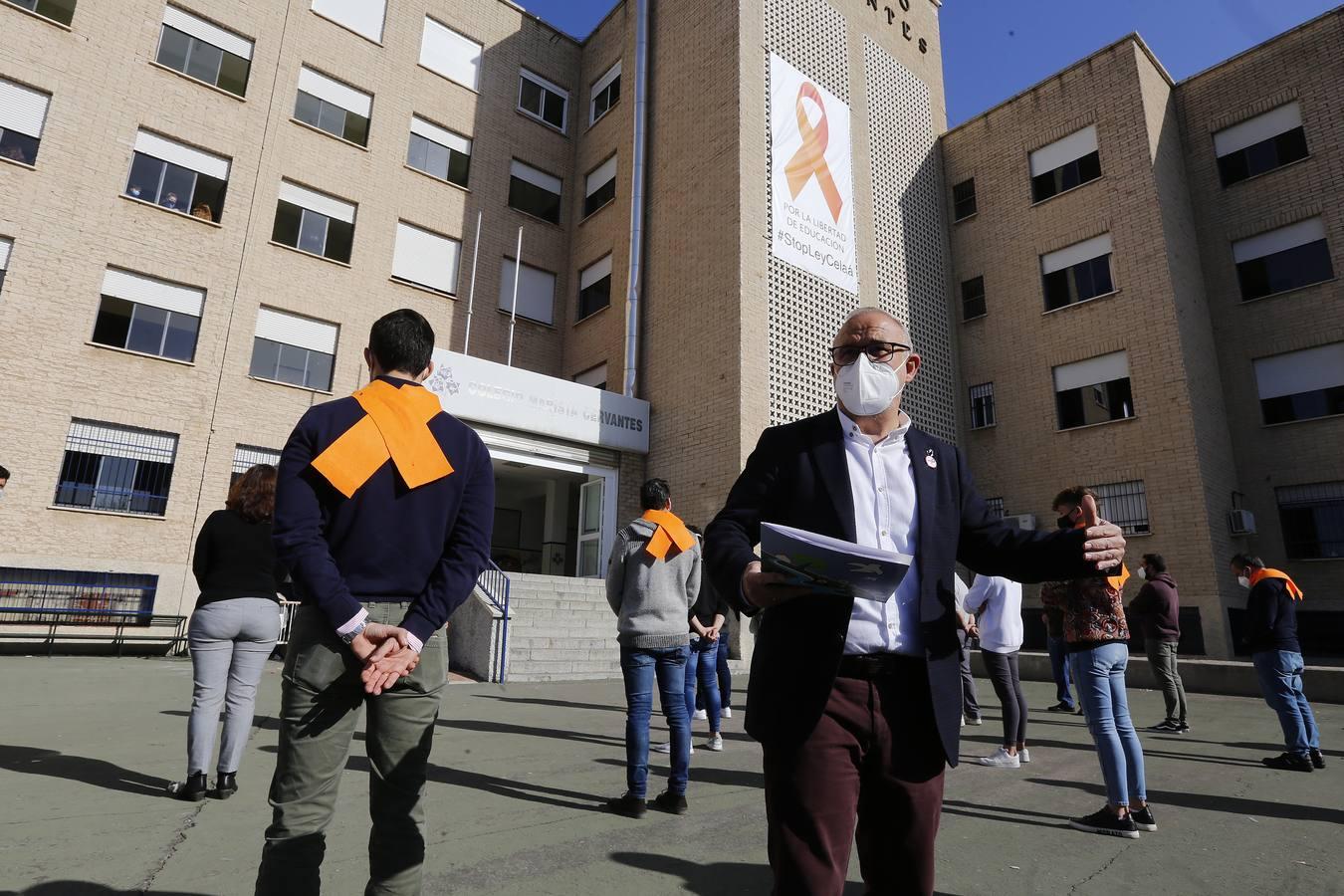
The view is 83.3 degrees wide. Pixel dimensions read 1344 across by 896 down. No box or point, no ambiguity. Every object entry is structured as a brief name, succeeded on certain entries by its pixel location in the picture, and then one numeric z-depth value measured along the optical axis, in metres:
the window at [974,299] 20.78
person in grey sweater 4.38
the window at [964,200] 21.56
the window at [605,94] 22.28
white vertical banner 17.70
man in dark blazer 1.86
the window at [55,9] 15.16
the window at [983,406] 19.91
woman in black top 4.30
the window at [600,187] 21.53
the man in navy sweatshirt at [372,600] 2.15
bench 12.81
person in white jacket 5.90
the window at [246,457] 15.42
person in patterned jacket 4.16
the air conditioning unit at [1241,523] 15.69
